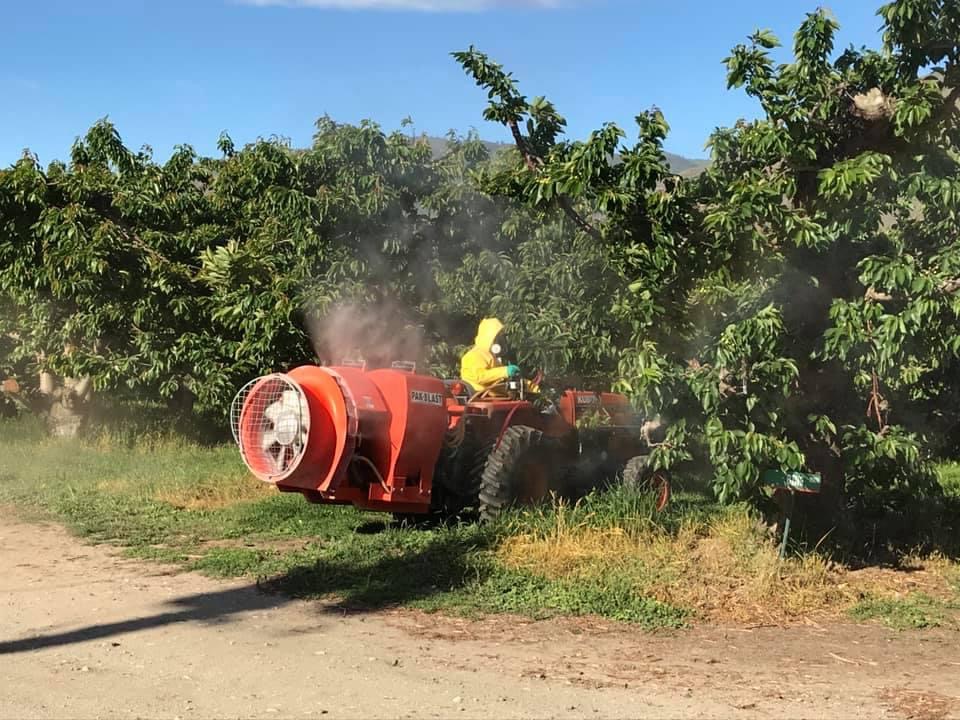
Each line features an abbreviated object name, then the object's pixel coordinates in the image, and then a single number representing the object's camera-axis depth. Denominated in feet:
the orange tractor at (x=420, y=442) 25.88
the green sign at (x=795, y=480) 24.11
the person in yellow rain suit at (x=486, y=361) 31.86
